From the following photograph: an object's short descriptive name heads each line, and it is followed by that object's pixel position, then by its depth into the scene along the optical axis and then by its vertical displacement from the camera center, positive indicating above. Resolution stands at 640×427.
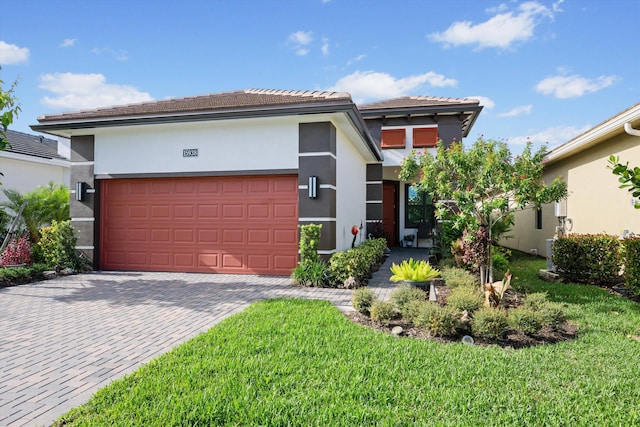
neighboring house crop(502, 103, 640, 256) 8.59 +0.93
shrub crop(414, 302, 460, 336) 4.75 -1.34
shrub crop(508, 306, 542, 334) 4.78 -1.34
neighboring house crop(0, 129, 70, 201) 15.19 +1.92
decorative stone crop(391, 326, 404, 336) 4.93 -1.51
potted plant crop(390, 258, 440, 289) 6.49 -1.05
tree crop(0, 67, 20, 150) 7.40 +2.04
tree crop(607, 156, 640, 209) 3.92 +0.42
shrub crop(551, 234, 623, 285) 8.14 -0.96
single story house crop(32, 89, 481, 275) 9.05 +0.85
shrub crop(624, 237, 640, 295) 6.80 -0.88
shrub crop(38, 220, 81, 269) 10.13 -0.97
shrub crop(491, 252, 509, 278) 9.05 -1.21
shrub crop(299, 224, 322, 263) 8.61 -0.65
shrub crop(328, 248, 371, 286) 8.36 -1.21
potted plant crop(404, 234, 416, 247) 18.16 -1.27
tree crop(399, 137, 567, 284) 7.05 +0.61
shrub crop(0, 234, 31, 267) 10.17 -1.17
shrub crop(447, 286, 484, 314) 5.25 -1.22
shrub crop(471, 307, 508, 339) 4.67 -1.35
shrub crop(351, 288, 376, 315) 5.79 -1.33
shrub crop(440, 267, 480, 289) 6.98 -1.23
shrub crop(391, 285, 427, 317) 5.59 -1.24
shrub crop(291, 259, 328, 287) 8.42 -1.37
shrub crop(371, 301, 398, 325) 5.32 -1.38
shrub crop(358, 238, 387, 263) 10.15 -1.07
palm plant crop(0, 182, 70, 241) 12.27 +0.09
